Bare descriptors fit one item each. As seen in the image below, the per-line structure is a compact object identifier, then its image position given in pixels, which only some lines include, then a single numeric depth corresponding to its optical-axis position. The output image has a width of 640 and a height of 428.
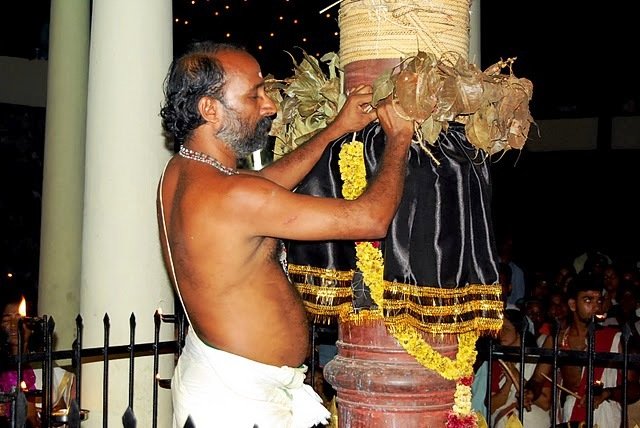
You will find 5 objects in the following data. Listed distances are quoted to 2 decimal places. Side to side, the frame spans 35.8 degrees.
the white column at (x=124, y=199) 5.88
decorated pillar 3.38
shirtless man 3.28
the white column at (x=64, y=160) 8.85
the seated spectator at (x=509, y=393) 7.20
